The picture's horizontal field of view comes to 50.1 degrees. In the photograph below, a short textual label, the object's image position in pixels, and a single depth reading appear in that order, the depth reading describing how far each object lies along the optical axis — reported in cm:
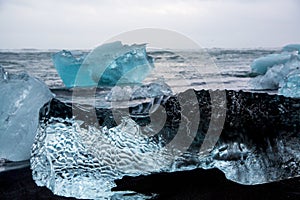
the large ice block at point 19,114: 190
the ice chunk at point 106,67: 558
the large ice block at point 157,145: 144
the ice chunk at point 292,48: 985
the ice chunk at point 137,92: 397
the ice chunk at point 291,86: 370
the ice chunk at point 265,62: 745
